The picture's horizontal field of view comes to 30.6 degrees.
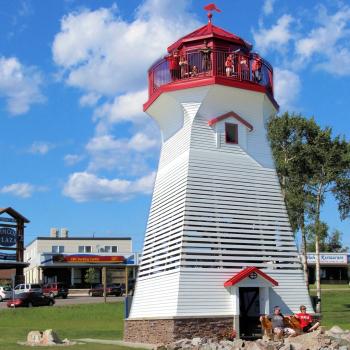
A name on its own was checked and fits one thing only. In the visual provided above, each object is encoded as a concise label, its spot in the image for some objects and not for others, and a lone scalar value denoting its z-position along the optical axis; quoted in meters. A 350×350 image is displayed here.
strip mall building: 59.31
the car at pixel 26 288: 44.78
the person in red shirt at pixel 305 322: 17.77
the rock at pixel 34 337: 19.34
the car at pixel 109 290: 48.22
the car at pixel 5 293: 47.20
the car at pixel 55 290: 48.23
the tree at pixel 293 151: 36.53
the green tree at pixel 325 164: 36.41
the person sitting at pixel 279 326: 16.91
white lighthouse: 19.14
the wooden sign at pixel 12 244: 50.75
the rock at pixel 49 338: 18.81
